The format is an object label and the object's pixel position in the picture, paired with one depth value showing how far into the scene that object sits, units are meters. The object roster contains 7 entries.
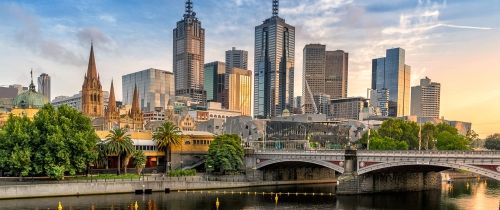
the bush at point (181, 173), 112.30
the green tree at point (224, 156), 120.09
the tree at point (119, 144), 111.69
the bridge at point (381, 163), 89.69
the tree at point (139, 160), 116.75
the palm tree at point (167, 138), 124.19
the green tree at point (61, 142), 98.25
